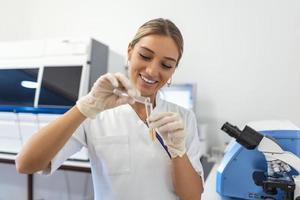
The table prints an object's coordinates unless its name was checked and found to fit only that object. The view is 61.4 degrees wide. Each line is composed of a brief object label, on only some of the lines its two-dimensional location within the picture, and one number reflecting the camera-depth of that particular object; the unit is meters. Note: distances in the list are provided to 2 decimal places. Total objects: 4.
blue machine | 0.98
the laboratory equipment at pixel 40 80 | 1.89
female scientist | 0.84
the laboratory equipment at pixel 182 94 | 1.96
